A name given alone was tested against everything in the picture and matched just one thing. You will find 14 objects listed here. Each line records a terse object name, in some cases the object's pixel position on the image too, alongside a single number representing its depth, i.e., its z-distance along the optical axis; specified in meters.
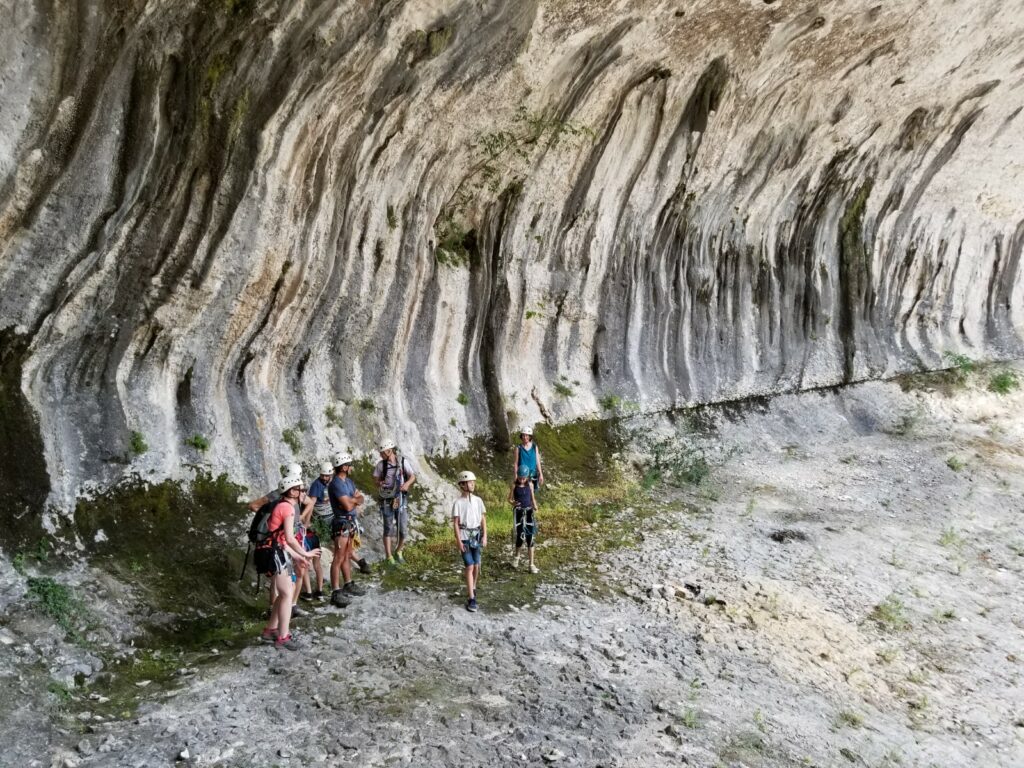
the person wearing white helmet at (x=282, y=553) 8.10
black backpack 8.13
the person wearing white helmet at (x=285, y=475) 8.37
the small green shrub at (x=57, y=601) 8.41
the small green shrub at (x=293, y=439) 12.61
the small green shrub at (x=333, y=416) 13.49
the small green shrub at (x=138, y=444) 10.65
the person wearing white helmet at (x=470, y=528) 9.52
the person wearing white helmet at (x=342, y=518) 9.73
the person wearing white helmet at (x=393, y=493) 11.11
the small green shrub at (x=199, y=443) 11.38
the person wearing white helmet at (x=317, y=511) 9.38
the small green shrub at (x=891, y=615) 10.70
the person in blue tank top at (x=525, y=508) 11.08
